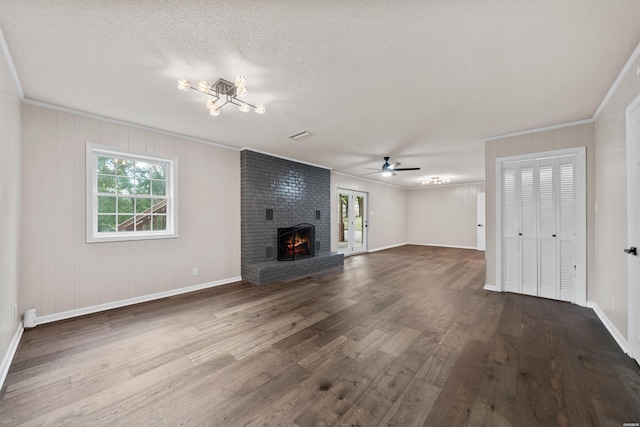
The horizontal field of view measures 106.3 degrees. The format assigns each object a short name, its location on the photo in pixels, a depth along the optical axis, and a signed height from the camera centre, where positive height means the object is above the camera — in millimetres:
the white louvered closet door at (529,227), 3744 -222
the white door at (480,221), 8617 -294
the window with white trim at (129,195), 3289 +269
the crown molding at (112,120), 2856 +1296
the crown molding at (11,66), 1814 +1293
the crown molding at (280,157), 4784 +1257
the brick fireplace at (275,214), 4766 -17
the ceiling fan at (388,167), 5301 +1019
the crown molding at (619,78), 1941 +1279
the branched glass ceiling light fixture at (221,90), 2176 +1224
